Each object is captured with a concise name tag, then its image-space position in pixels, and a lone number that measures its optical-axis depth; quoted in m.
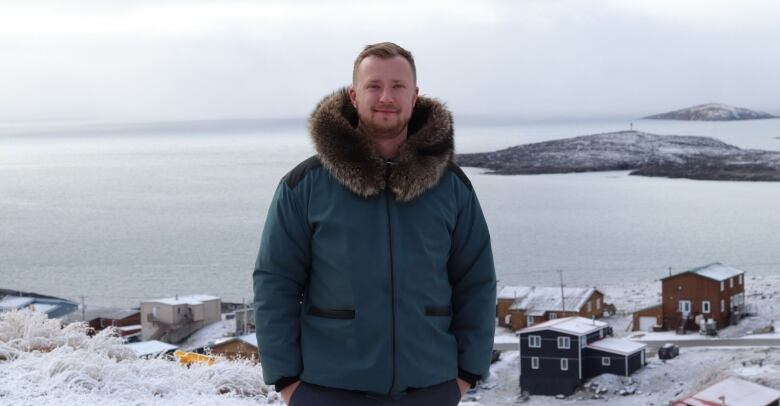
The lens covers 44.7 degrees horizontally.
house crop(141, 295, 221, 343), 27.80
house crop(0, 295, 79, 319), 30.64
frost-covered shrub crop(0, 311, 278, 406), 3.93
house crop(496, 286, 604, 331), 26.11
